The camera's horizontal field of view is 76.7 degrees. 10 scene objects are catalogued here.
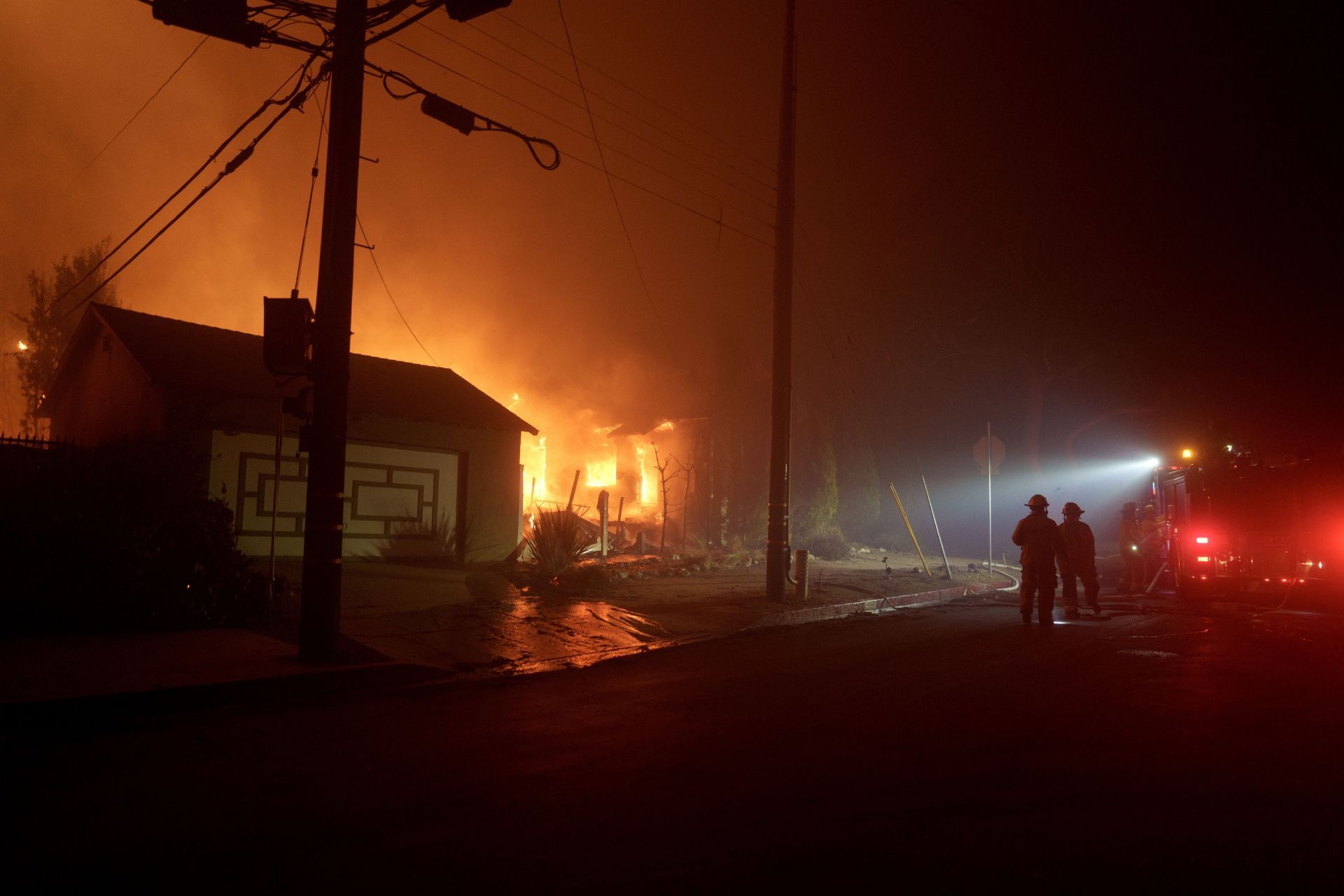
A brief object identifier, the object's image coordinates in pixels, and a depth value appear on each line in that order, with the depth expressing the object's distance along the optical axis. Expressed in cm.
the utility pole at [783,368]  1360
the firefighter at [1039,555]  1173
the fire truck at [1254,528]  1455
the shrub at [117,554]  894
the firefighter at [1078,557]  1304
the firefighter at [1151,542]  1752
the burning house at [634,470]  3212
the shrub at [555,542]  1448
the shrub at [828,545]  2578
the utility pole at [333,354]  813
